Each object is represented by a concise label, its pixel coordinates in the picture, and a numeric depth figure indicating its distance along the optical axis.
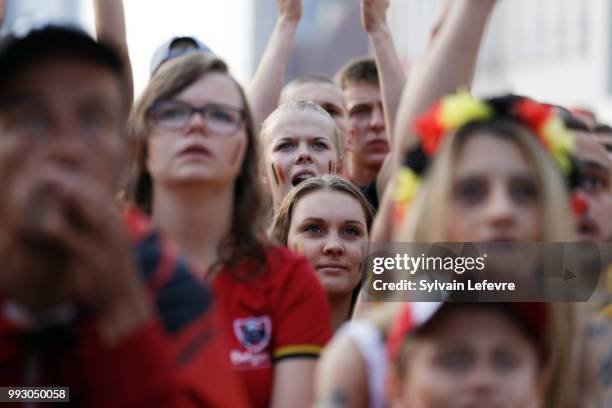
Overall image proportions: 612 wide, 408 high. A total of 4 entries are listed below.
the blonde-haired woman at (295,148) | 12.67
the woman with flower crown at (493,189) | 6.99
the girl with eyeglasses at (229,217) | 8.58
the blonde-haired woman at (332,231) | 11.19
